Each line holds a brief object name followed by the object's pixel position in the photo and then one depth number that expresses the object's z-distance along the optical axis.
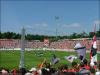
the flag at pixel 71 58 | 6.28
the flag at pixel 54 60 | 6.07
